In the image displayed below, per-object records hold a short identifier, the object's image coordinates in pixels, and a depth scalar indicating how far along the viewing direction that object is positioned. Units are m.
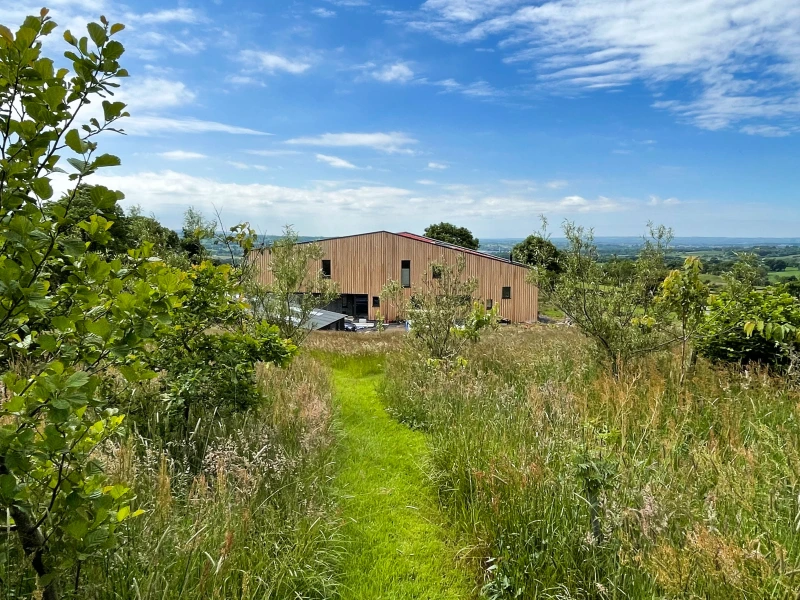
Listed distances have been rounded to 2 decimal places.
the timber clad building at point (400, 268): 41.12
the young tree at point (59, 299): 1.48
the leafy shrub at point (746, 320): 6.29
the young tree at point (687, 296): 6.21
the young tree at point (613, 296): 6.89
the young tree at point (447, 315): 8.60
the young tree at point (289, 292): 9.19
